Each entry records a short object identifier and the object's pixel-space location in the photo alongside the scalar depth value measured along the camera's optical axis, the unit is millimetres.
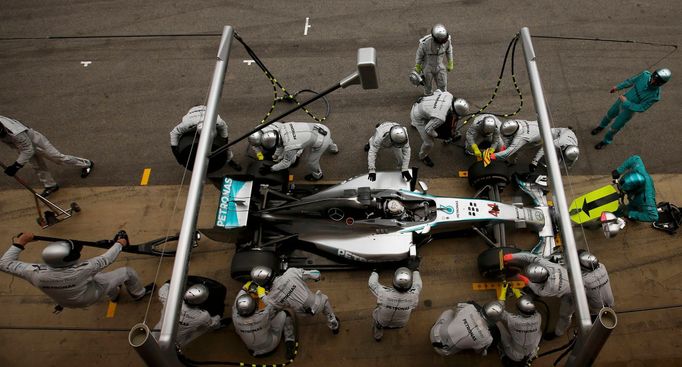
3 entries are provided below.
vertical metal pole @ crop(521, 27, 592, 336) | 2822
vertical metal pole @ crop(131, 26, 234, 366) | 2797
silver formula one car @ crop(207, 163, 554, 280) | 5262
